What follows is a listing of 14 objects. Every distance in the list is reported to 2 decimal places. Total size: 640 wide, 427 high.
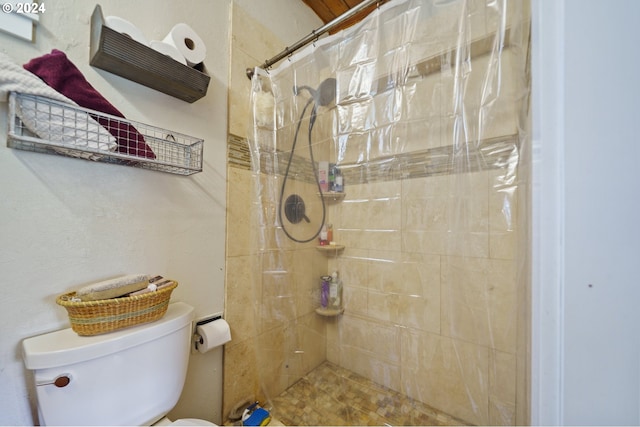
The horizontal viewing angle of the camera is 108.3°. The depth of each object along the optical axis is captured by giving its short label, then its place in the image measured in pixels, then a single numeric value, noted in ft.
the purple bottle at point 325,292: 4.55
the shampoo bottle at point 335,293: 4.48
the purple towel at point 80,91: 2.05
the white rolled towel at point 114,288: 2.12
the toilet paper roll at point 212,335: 3.20
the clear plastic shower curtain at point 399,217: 2.55
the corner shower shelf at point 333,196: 4.28
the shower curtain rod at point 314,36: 2.98
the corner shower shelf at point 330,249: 4.33
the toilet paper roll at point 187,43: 2.87
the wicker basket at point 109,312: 2.05
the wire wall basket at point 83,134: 1.91
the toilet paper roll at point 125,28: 2.39
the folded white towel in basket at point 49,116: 1.80
